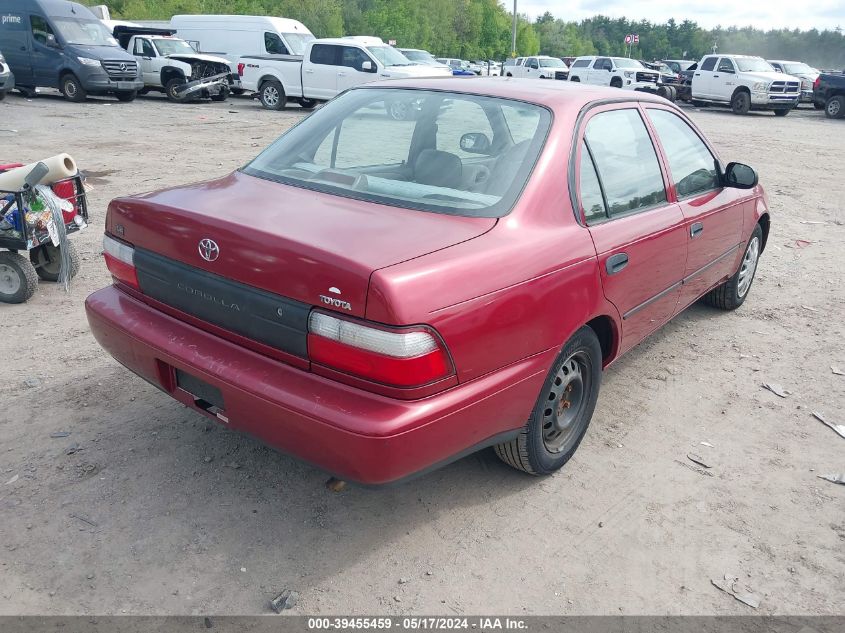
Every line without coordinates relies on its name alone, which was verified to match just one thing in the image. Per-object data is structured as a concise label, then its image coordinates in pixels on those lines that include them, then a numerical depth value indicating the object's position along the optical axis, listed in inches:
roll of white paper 193.9
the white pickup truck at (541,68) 1257.4
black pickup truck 981.9
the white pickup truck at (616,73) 1136.8
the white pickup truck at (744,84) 935.7
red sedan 95.1
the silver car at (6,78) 727.7
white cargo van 924.6
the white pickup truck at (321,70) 760.3
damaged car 861.8
